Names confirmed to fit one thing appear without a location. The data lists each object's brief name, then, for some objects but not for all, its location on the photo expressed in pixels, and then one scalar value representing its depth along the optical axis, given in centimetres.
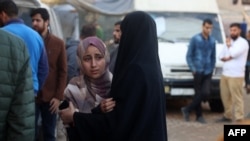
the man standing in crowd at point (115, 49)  772
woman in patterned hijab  466
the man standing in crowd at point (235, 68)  1254
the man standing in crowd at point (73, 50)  902
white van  1396
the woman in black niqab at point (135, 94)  418
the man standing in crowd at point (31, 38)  642
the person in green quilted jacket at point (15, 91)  420
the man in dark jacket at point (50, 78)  811
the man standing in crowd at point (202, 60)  1269
